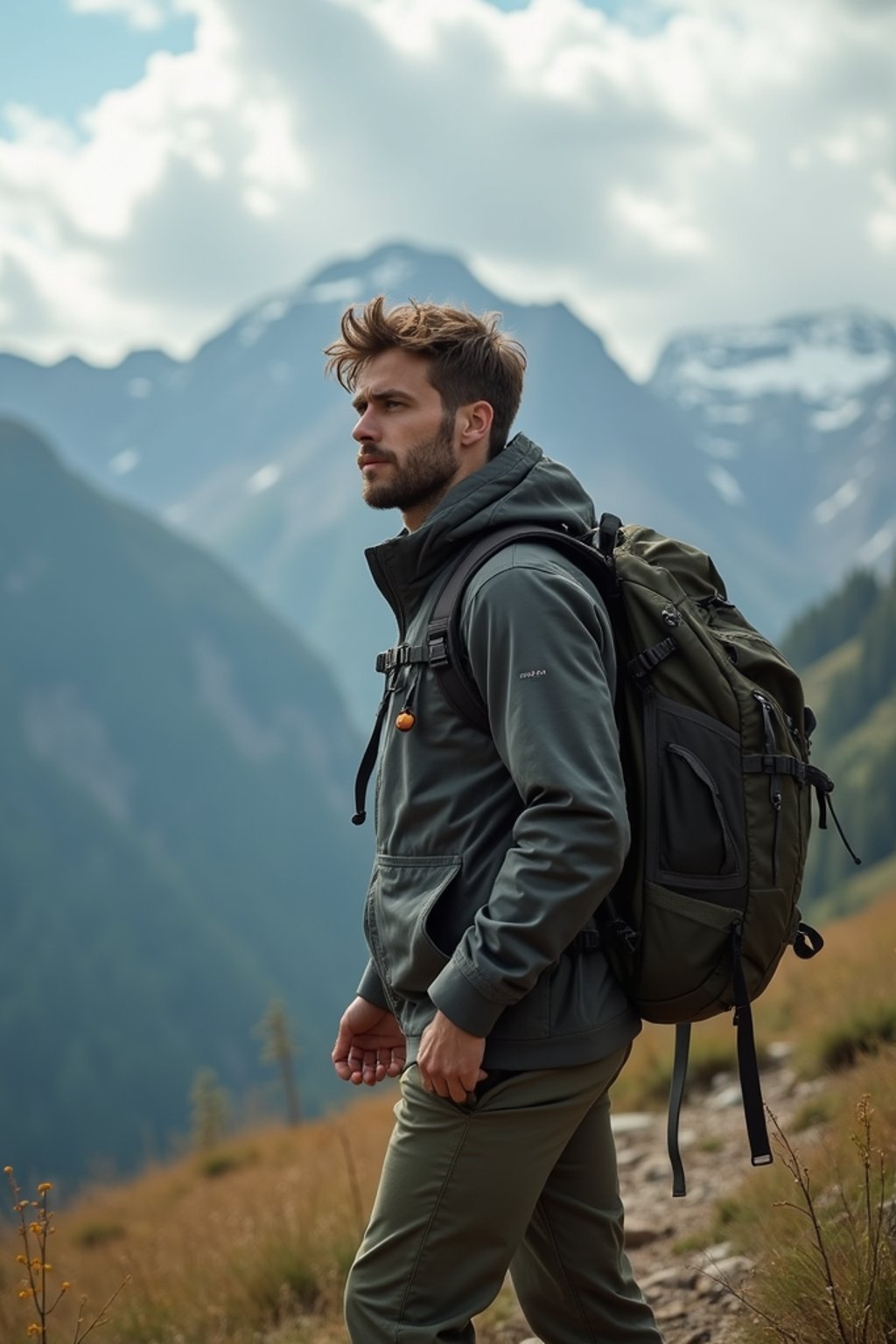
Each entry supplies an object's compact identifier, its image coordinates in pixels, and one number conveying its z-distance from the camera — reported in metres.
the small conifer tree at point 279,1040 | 27.95
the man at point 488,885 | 2.53
